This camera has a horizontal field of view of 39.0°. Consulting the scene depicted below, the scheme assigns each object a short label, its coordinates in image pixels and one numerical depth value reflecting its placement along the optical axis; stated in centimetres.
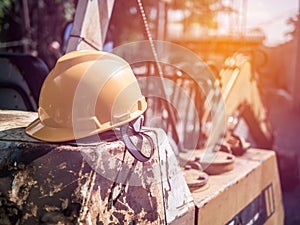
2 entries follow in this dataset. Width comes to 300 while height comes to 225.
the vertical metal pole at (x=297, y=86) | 1301
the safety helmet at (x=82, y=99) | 137
